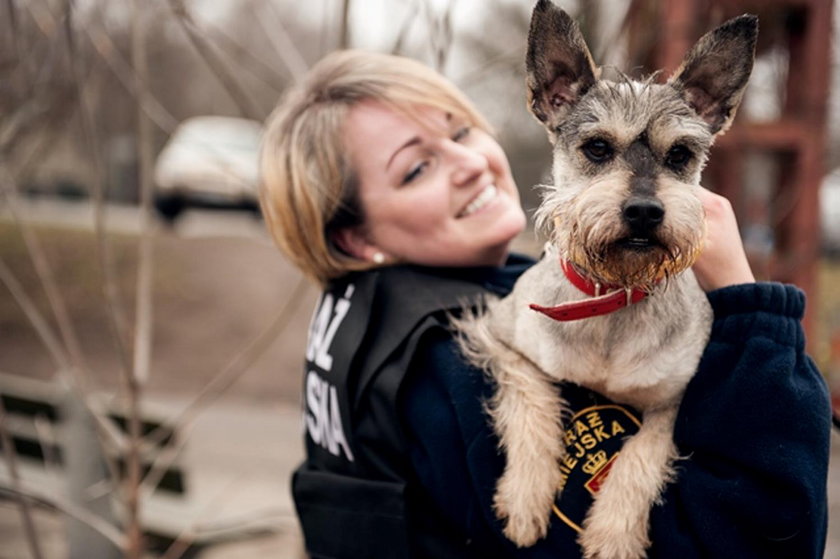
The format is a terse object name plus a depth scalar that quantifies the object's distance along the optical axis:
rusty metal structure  4.23
